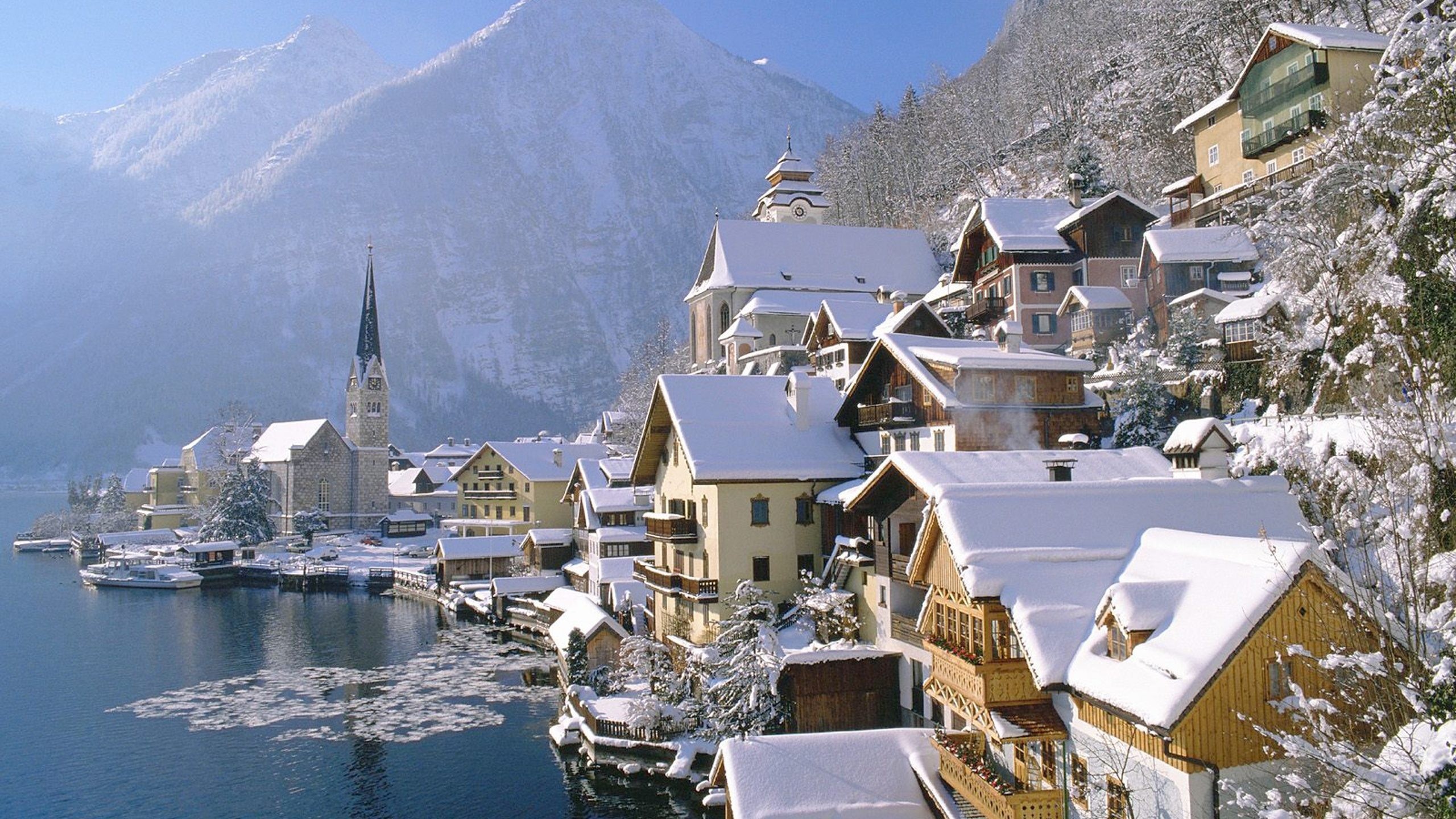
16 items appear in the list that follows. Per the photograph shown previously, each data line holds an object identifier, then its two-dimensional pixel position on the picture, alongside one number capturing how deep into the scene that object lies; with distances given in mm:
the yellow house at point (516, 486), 80875
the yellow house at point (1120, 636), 14695
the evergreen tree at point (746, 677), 28859
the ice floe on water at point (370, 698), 37906
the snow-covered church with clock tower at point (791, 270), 78188
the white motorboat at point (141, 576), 80438
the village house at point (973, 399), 33531
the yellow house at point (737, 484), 35000
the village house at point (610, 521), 56406
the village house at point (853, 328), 46000
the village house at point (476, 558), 72000
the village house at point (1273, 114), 40344
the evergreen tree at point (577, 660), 39031
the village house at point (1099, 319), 46000
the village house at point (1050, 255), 50781
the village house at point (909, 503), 25203
